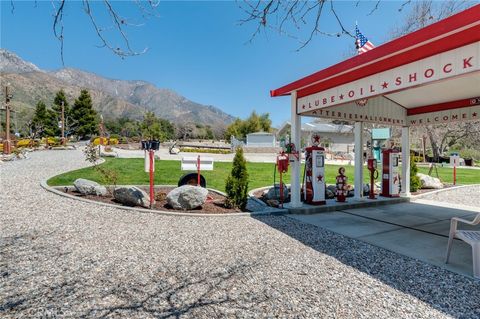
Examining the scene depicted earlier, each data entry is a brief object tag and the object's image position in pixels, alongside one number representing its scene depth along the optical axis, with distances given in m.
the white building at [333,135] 35.38
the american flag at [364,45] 6.00
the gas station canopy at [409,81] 3.38
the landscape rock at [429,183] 10.47
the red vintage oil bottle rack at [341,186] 7.30
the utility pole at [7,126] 18.45
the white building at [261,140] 35.25
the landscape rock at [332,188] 8.36
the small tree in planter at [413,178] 9.37
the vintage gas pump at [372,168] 7.99
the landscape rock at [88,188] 7.25
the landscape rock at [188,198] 6.23
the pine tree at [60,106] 42.03
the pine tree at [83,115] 44.84
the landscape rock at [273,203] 6.91
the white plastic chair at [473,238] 3.26
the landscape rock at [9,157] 15.38
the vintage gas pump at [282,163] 6.56
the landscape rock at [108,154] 20.27
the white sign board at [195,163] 7.48
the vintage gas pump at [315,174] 6.87
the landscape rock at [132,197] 6.38
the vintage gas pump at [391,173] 8.23
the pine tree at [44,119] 43.23
